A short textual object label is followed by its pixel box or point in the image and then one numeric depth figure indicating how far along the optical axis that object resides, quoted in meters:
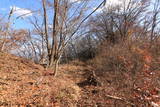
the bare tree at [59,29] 5.60
